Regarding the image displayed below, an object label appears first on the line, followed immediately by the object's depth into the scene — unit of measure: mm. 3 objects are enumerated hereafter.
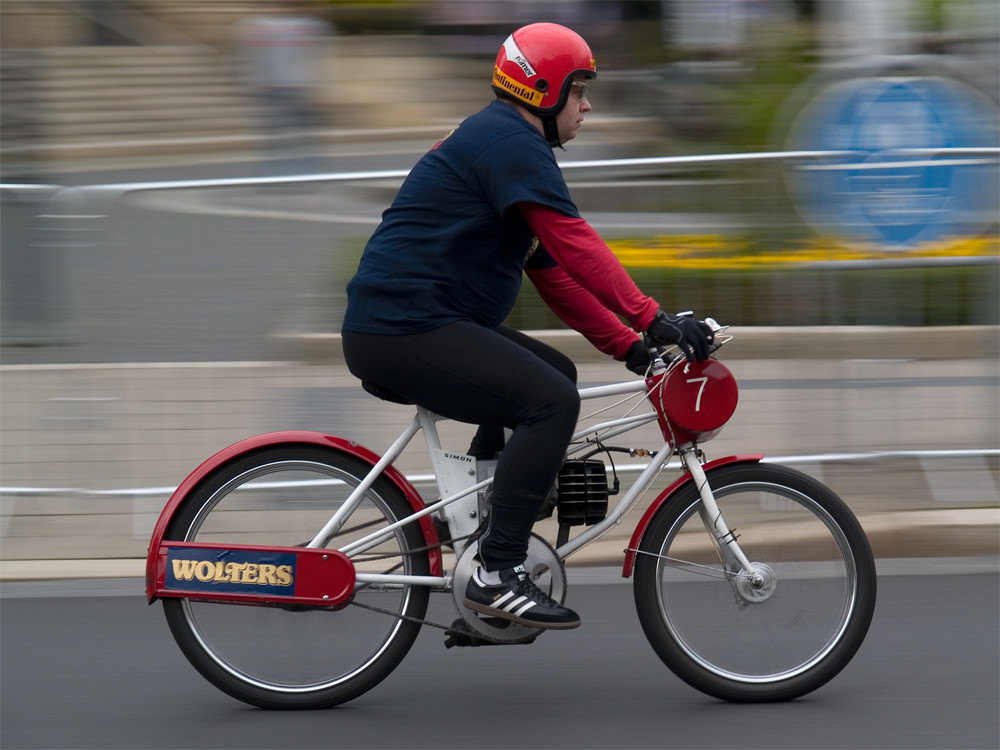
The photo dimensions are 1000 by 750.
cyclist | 7734
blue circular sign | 12477
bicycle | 8344
